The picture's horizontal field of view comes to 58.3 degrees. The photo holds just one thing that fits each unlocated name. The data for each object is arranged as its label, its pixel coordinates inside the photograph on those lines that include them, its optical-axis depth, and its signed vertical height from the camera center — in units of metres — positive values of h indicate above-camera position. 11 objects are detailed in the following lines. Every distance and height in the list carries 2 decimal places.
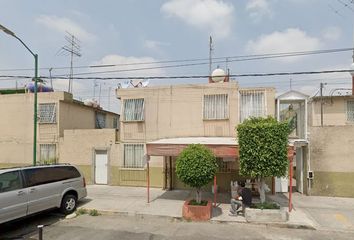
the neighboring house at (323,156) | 14.93 -1.00
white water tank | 16.92 +3.12
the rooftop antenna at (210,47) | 22.05 +6.13
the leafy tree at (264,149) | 10.97 -0.50
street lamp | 14.65 +3.11
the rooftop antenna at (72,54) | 24.77 +6.32
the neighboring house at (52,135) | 18.38 -0.08
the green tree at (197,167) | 11.12 -1.16
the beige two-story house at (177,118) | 16.16 +0.88
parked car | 9.83 -1.94
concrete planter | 10.75 -2.76
